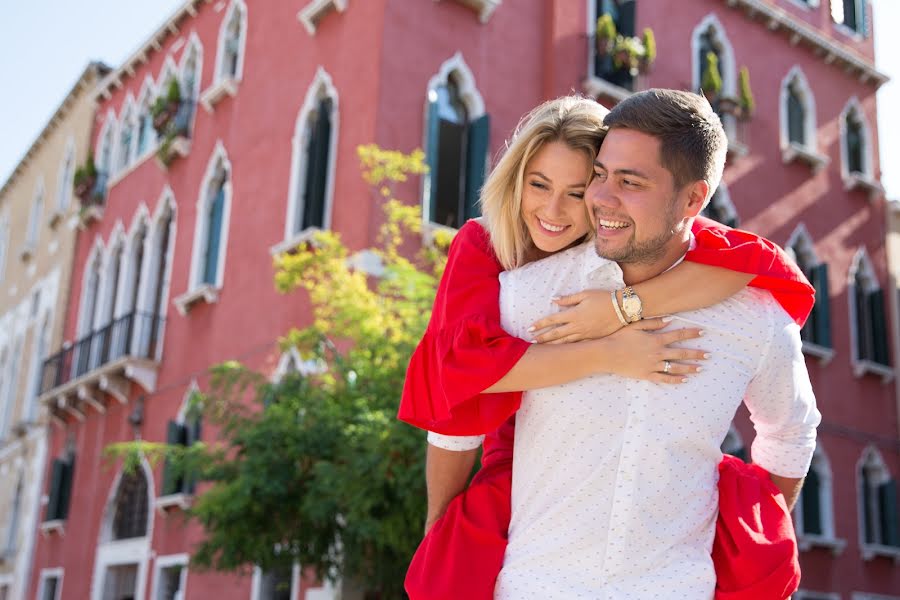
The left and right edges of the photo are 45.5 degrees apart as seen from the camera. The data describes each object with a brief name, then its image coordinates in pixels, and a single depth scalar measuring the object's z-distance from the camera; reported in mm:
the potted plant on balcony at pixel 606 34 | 12195
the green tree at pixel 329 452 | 6824
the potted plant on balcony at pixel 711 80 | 13266
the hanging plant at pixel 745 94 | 13570
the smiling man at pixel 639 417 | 2062
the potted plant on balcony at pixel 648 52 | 12453
